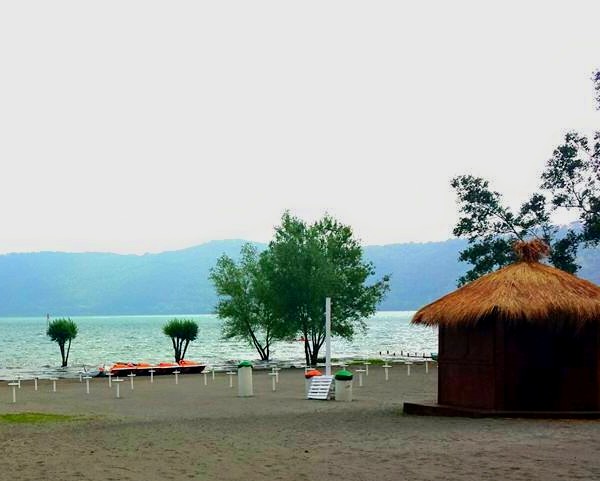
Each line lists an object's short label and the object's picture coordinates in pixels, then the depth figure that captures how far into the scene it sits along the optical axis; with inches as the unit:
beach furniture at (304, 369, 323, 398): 1217.3
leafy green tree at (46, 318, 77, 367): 2743.6
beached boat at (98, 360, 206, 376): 1946.4
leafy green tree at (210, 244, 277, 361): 2517.2
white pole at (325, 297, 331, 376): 1141.1
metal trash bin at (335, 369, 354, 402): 1081.4
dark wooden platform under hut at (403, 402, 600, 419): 792.9
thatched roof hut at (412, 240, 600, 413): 797.2
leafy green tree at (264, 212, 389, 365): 2265.0
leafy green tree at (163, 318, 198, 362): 2650.1
